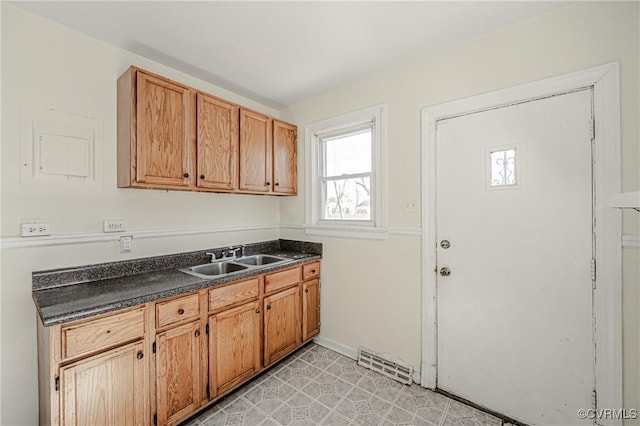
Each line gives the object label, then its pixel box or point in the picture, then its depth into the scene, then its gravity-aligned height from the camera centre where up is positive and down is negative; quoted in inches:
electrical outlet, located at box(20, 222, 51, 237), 62.1 -3.5
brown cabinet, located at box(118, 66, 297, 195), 70.6 +22.9
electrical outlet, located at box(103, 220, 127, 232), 74.5 -3.3
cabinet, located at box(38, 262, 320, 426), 50.9 -33.9
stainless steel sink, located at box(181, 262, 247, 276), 92.9 -20.1
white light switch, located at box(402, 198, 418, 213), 85.4 +2.1
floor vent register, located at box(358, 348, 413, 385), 85.0 -52.3
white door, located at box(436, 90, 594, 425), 62.4 -12.6
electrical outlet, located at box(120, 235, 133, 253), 77.3 -8.8
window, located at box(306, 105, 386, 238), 94.8 +14.9
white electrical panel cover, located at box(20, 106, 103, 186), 63.5 +17.1
